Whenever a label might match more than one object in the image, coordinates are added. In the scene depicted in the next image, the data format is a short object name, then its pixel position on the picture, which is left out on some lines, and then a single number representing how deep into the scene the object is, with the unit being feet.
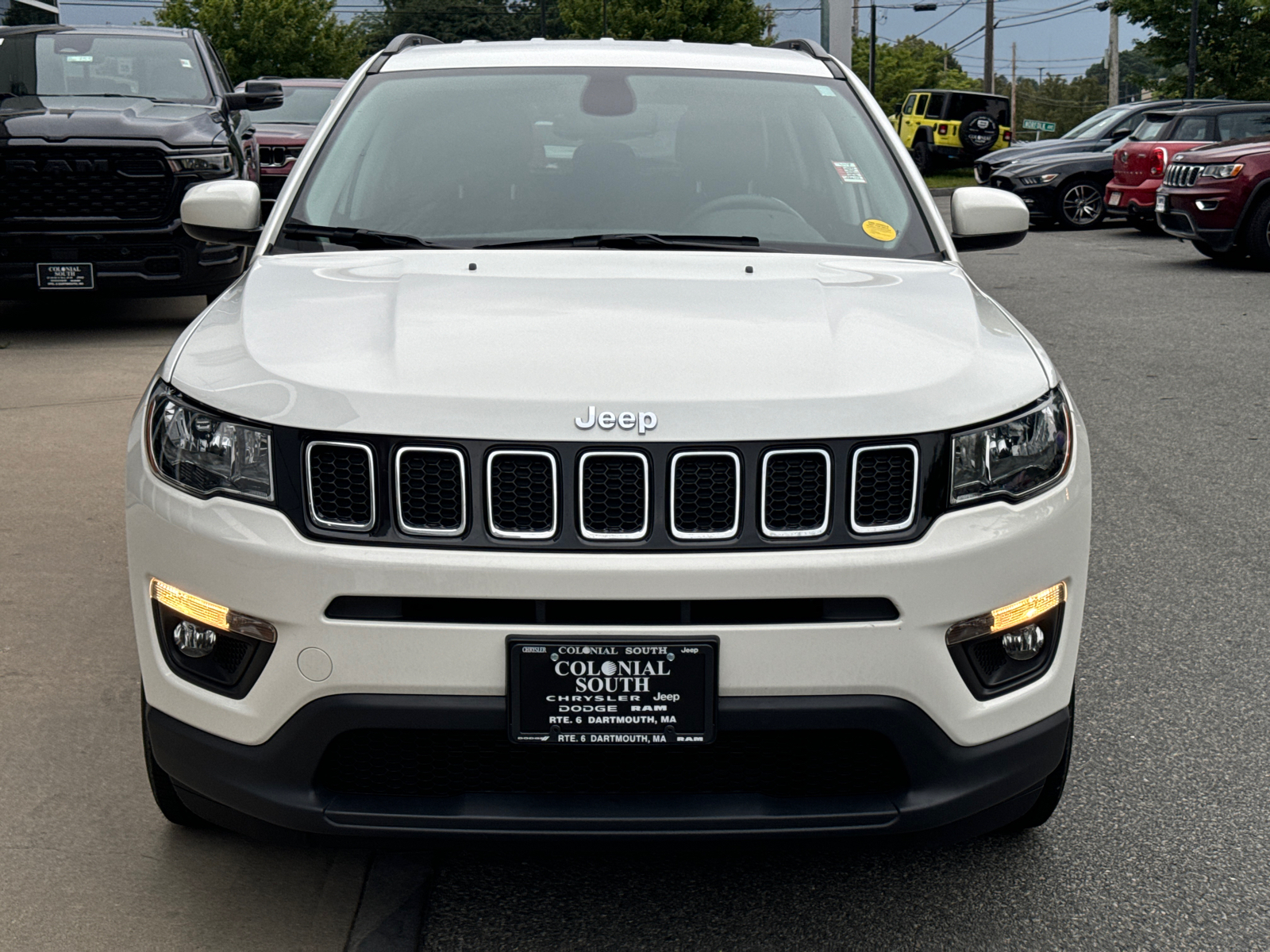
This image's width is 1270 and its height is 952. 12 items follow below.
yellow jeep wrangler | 133.69
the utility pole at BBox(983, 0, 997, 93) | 171.83
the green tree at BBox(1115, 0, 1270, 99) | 111.55
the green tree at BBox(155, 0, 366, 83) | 155.02
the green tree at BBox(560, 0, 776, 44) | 172.04
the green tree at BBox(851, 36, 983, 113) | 271.08
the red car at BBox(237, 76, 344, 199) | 47.62
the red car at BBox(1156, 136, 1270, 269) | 45.78
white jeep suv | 7.68
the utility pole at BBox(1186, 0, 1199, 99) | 107.65
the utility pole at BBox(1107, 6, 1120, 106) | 204.95
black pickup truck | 29.09
